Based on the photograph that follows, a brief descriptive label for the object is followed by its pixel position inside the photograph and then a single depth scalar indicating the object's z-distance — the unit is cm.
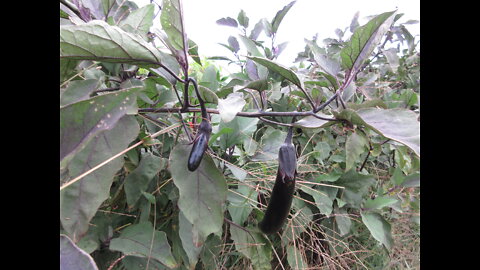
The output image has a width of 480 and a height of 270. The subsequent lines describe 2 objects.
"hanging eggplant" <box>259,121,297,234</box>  50
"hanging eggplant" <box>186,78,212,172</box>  41
